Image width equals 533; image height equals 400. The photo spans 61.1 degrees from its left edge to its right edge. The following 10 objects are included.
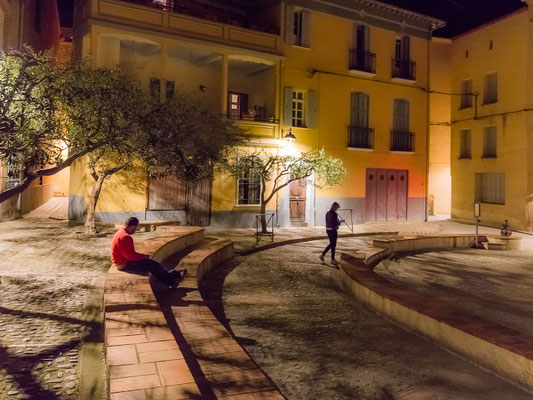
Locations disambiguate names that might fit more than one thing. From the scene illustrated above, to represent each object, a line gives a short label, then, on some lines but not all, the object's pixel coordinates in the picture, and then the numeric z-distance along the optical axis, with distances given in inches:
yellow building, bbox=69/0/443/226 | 685.9
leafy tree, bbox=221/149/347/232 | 650.2
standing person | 457.1
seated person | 289.4
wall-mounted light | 721.0
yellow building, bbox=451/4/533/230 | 858.1
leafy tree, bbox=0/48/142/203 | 310.3
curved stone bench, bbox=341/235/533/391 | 182.5
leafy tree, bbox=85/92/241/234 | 407.3
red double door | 919.7
